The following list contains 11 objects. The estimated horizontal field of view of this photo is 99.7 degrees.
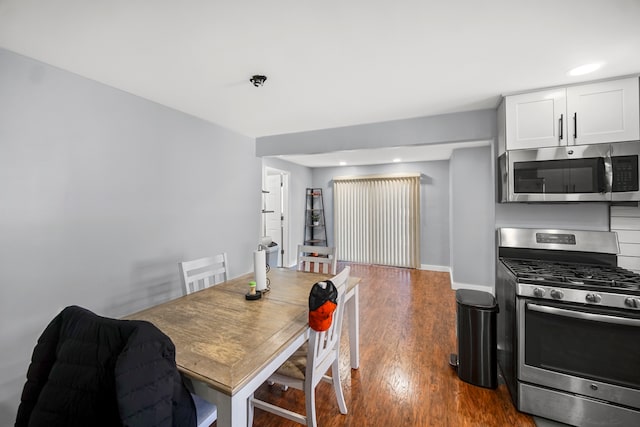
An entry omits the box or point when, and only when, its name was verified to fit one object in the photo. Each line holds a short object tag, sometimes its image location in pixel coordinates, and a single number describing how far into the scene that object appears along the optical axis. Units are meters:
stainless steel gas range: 1.57
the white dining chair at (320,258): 2.60
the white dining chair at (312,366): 1.45
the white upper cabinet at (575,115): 1.94
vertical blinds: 5.65
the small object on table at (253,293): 1.80
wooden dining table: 1.02
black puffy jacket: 0.80
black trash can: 2.04
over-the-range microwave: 1.95
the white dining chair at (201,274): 1.96
